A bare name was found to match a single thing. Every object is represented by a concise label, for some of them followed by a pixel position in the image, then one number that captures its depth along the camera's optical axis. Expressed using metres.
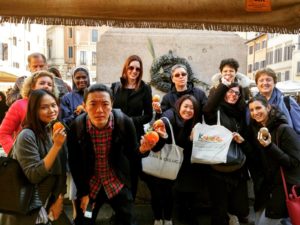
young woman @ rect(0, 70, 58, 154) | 2.51
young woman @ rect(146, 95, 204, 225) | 2.88
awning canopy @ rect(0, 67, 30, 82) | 10.42
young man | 2.33
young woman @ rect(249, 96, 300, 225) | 2.57
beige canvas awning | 1.80
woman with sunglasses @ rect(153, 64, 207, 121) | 3.06
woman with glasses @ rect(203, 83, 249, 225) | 2.84
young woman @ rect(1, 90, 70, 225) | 2.04
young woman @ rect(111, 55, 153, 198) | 3.04
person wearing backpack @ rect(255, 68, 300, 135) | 3.02
